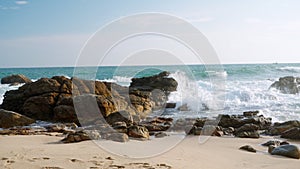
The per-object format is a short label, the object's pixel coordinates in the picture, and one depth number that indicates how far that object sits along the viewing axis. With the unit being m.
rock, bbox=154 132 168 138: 9.26
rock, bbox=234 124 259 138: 9.71
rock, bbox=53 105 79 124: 12.01
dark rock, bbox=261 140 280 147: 8.35
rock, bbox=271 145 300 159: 6.92
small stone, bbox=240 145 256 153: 7.61
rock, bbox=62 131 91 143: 7.37
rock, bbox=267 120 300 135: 10.29
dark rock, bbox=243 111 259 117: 14.05
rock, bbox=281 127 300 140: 9.47
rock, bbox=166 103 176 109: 17.47
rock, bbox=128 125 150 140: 8.48
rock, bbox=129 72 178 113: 15.59
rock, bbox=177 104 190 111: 16.47
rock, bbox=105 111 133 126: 11.25
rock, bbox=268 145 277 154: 7.50
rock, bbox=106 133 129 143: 7.65
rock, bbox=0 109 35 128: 10.48
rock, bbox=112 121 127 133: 8.65
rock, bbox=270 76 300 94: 24.65
